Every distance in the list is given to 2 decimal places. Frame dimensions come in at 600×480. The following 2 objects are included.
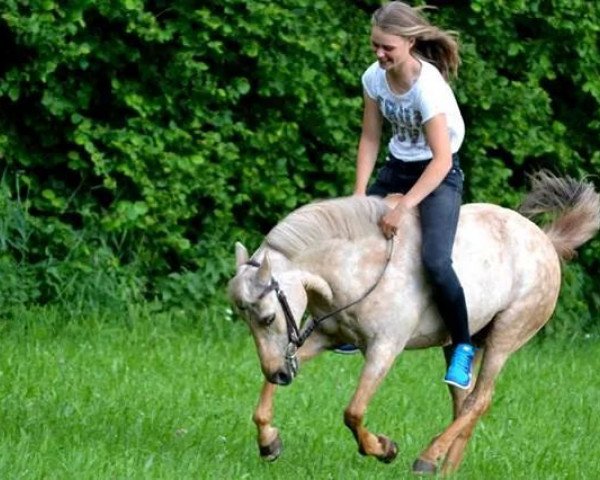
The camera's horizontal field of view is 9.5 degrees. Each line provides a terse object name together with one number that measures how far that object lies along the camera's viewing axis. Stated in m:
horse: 16.30
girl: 17.01
